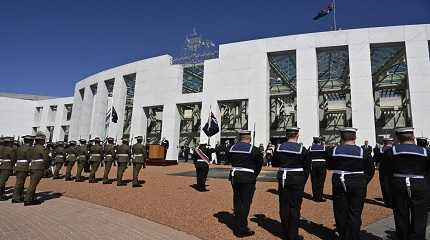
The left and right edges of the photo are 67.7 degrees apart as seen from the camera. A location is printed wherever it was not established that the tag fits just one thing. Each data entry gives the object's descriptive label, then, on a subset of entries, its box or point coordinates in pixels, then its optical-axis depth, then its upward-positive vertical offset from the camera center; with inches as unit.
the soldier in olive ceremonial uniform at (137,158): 475.5 -15.7
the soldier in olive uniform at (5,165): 388.5 -26.2
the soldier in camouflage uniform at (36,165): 353.7 -23.4
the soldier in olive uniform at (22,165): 363.6 -24.1
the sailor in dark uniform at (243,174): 233.8 -17.4
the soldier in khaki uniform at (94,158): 526.3 -20.3
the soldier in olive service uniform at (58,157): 598.9 -22.5
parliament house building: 1015.0 +256.6
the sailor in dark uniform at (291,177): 217.6 -17.3
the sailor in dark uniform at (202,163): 436.8 -18.7
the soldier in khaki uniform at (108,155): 512.7 -14.0
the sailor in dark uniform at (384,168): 210.8 -8.7
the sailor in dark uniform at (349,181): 198.1 -17.2
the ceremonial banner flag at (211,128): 754.8 +53.5
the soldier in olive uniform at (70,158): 573.6 -22.6
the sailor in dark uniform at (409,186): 184.2 -17.9
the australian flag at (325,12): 1173.1 +519.9
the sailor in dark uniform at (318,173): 357.1 -22.3
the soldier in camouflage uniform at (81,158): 554.5 -21.5
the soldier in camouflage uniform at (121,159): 485.1 -18.2
